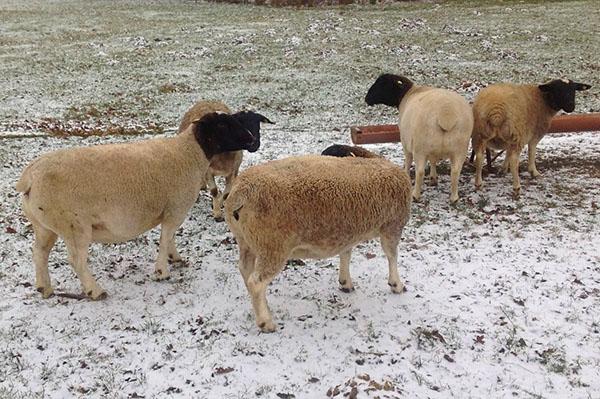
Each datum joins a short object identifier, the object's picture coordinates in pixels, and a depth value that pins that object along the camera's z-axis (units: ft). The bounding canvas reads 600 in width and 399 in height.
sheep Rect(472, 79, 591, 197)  27.68
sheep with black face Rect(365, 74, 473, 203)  25.84
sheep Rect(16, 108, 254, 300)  17.99
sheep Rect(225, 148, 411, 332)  16.69
